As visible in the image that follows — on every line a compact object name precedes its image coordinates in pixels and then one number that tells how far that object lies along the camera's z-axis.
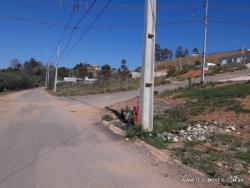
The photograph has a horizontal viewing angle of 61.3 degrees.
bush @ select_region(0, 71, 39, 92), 49.06
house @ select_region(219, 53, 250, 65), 50.72
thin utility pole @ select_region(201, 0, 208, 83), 19.11
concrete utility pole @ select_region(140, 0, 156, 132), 7.05
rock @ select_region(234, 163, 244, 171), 4.35
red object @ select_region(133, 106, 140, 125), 7.67
